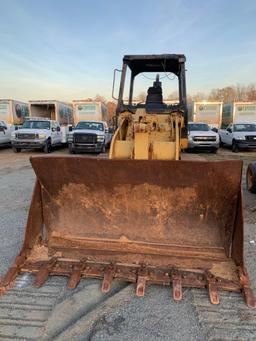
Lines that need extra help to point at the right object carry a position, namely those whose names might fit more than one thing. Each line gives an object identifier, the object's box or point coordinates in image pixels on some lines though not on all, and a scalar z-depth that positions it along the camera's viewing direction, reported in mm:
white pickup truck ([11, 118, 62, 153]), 16594
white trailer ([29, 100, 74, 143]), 21981
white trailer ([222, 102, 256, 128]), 23703
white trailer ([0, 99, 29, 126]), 22312
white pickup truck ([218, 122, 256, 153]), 17062
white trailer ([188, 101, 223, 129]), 23547
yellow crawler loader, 3299
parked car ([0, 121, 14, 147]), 18362
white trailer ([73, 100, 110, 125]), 22062
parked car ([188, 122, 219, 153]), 16922
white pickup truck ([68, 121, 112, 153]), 16031
